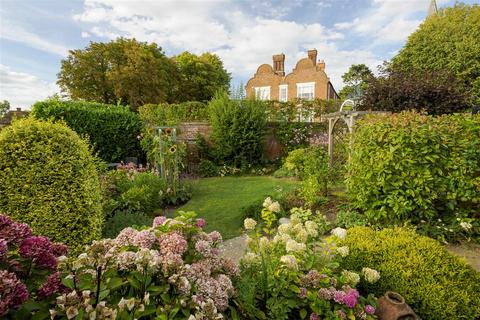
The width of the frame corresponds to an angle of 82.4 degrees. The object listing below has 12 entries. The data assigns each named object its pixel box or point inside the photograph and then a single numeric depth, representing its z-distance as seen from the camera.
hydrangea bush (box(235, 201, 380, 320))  1.56
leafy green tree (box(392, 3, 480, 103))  13.97
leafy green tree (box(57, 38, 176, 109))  20.30
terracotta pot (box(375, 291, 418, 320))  1.78
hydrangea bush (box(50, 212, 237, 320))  1.04
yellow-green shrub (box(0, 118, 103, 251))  2.55
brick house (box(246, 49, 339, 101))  22.14
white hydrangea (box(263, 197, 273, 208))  2.21
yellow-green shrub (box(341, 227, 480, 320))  1.96
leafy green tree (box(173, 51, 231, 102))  26.16
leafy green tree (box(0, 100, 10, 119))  34.05
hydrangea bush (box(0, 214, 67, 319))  1.04
